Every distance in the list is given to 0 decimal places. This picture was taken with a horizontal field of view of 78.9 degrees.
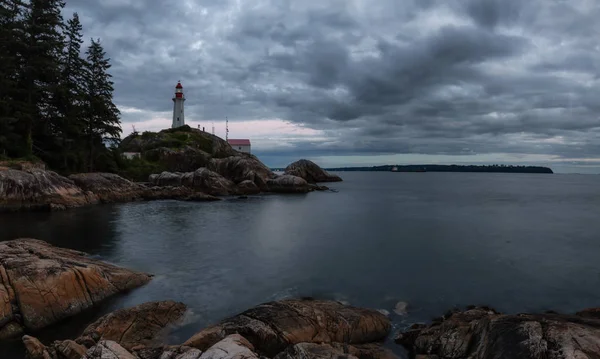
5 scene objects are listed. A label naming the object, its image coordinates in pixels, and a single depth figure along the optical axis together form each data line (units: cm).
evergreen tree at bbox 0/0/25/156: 3512
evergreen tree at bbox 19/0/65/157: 3838
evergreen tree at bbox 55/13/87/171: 4219
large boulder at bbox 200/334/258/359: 632
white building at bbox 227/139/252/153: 11075
